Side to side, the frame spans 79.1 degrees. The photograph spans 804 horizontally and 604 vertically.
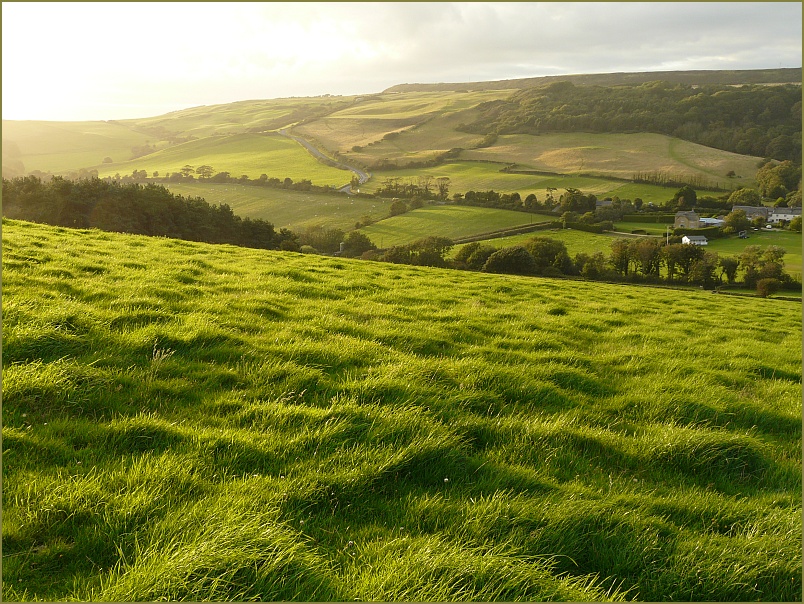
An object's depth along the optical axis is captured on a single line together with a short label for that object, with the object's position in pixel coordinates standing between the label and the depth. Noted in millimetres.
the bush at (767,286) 53531
